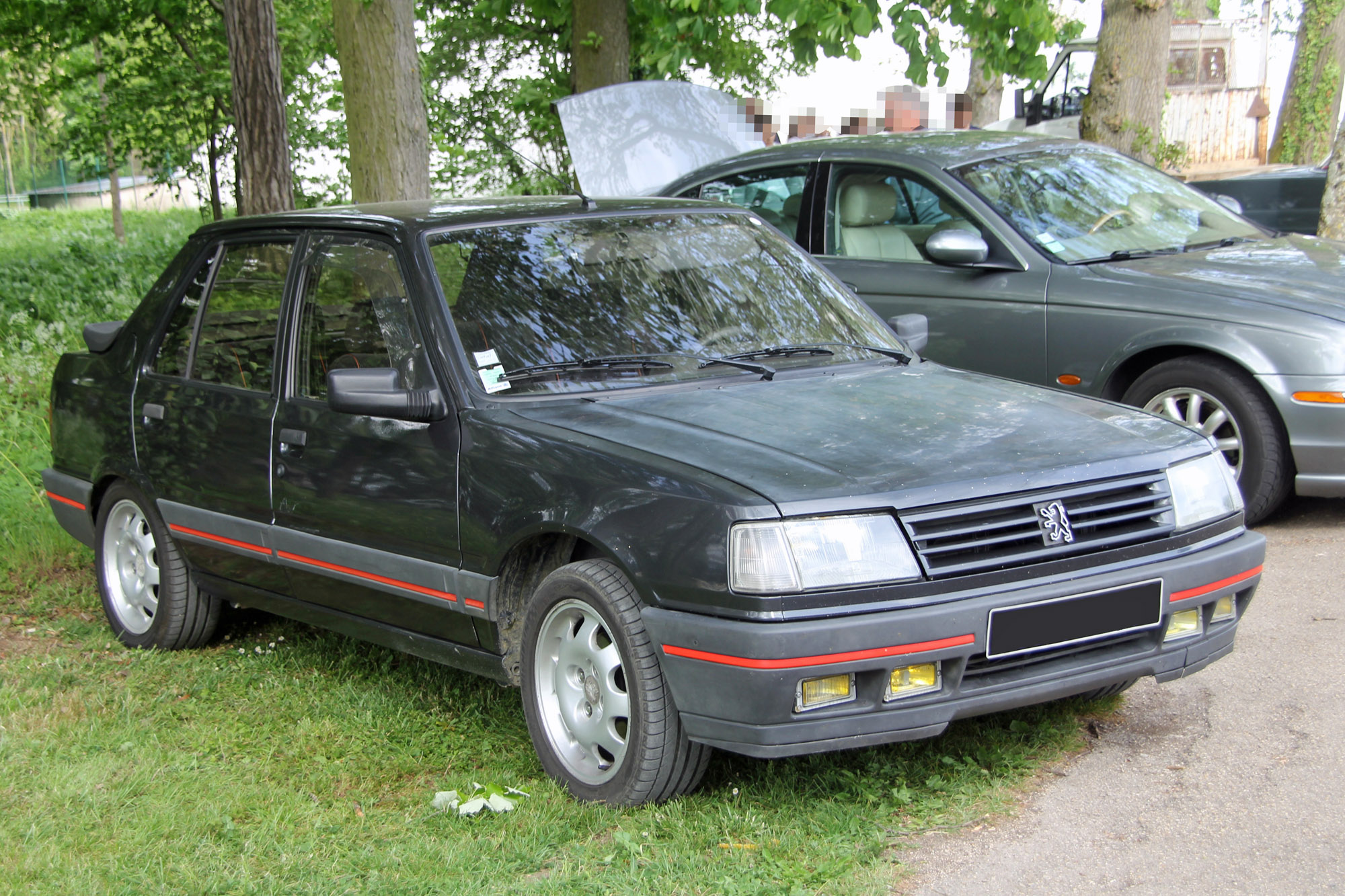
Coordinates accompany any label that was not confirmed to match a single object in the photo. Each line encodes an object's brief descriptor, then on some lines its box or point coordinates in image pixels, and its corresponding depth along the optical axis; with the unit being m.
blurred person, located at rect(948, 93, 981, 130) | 15.66
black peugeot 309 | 3.23
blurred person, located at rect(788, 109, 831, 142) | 14.96
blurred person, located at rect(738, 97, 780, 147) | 11.64
